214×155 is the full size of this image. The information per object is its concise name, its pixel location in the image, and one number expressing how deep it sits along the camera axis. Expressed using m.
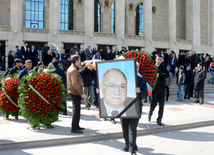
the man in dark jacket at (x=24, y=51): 17.44
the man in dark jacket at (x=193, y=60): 24.16
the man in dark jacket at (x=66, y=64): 12.31
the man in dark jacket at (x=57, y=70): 8.47
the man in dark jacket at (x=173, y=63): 21.61
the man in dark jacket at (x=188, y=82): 14.31
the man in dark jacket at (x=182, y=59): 22.42
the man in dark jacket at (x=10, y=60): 17.33
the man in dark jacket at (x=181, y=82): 13.39
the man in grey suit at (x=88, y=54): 18.70
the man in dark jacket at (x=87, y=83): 10.02
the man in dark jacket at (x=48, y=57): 15.73
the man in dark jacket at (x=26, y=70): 7.25
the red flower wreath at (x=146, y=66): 6.85
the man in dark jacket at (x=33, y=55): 17.57
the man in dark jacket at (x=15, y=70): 8.46
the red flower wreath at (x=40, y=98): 6.38
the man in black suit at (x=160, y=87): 7.19
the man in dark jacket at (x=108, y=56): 18.10
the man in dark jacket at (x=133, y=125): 4.75
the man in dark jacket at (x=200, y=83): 12.35
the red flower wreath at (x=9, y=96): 7.63
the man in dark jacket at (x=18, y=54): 17.28
